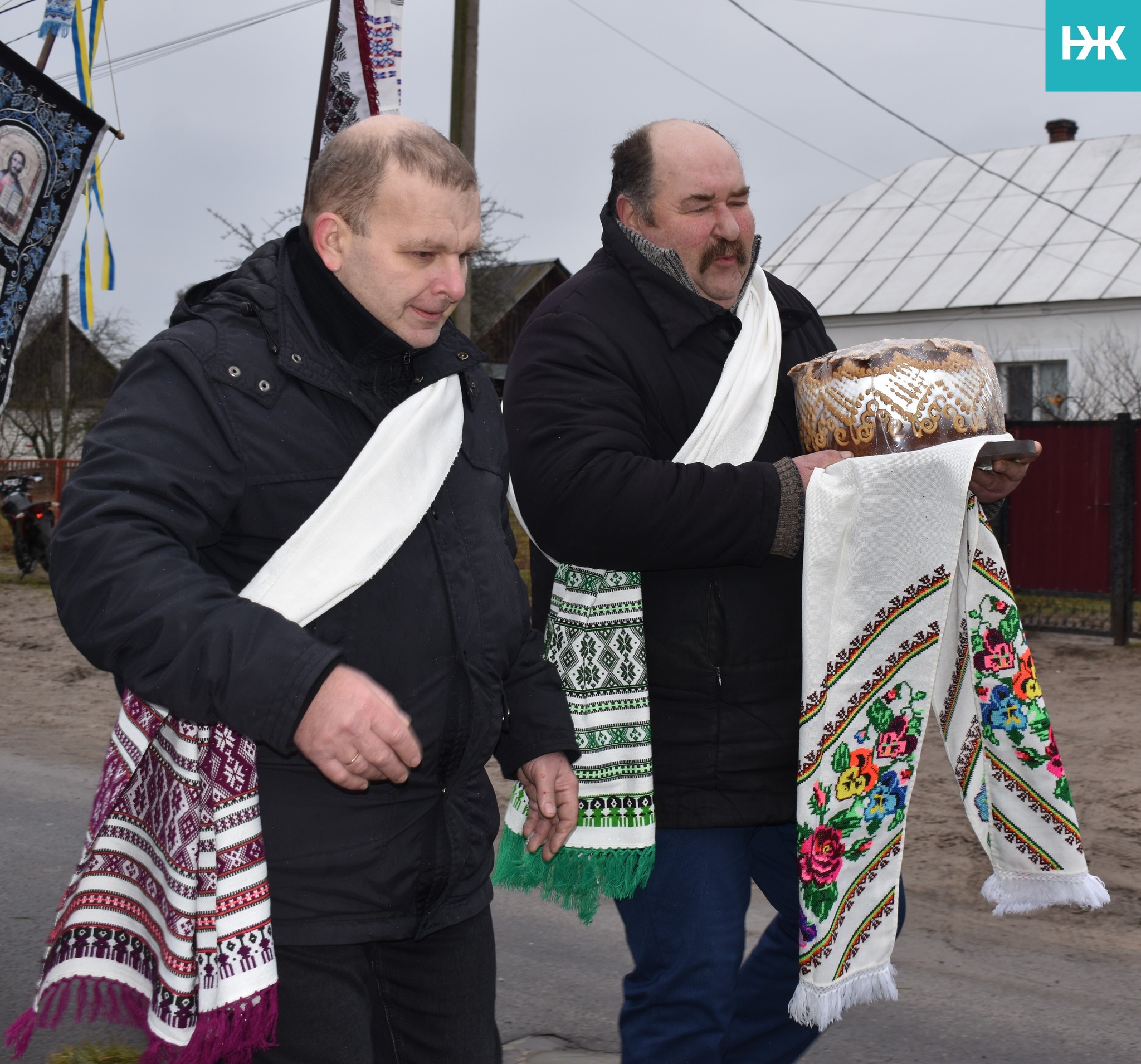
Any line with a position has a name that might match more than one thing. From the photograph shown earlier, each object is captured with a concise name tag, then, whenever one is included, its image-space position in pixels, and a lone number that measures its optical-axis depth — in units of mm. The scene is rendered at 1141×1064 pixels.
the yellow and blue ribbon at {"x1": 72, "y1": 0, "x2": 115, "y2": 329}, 8836
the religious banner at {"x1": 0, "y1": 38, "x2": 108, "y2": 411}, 5812
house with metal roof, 22125
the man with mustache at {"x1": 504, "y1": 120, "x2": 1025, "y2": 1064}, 2527
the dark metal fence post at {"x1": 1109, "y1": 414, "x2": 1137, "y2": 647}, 9336
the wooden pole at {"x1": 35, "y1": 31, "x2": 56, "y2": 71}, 7316
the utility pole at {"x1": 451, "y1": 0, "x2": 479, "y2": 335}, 11219
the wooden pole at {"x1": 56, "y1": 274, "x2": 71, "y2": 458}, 26952
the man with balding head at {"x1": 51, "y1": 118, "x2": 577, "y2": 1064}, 1723
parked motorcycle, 14859
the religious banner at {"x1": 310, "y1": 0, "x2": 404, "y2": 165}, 7145
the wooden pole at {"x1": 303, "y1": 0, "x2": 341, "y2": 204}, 7020
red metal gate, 9391
